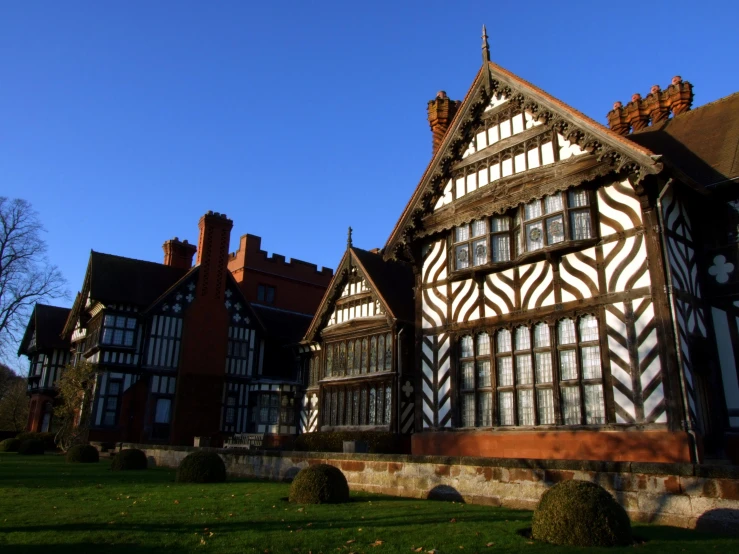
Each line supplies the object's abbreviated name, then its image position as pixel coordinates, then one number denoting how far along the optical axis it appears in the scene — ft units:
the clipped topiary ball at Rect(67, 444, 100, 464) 75.05
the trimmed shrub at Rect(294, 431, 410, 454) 73.46
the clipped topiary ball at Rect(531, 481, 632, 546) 25.49
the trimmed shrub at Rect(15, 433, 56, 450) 114.11
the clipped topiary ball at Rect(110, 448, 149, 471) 66.18
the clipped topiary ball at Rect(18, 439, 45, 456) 95.81
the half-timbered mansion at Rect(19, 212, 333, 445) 104.58
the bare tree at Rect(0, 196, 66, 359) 117.80
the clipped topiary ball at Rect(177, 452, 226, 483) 51.60
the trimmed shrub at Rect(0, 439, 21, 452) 107.34
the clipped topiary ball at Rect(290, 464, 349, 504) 38.34
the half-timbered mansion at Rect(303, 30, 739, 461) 44.83
